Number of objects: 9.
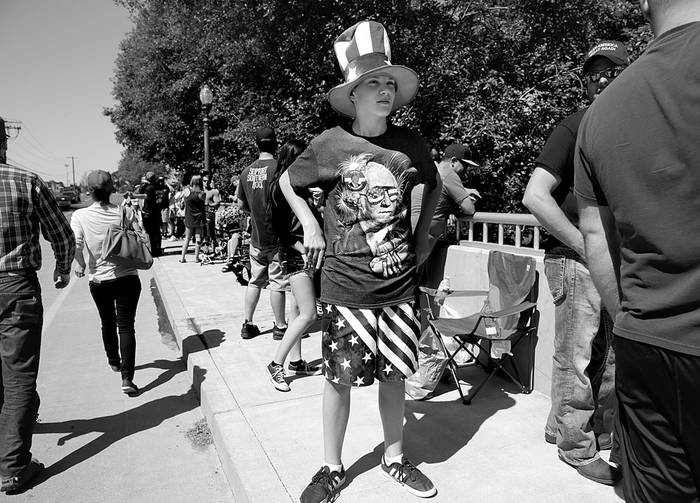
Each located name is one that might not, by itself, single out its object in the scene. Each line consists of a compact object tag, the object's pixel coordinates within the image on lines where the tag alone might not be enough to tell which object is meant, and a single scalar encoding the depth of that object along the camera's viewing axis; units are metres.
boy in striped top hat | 2.59
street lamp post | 13.35
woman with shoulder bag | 4.50
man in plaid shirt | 3.19
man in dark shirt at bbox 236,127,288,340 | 5.12
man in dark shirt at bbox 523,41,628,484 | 2.74
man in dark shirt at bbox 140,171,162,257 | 12.88
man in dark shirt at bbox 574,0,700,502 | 1.33
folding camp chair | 3.80
